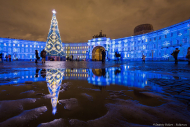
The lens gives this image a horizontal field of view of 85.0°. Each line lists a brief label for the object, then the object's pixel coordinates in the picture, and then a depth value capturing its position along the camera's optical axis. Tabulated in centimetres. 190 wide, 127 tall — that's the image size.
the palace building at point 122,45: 2938
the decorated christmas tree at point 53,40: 2859
